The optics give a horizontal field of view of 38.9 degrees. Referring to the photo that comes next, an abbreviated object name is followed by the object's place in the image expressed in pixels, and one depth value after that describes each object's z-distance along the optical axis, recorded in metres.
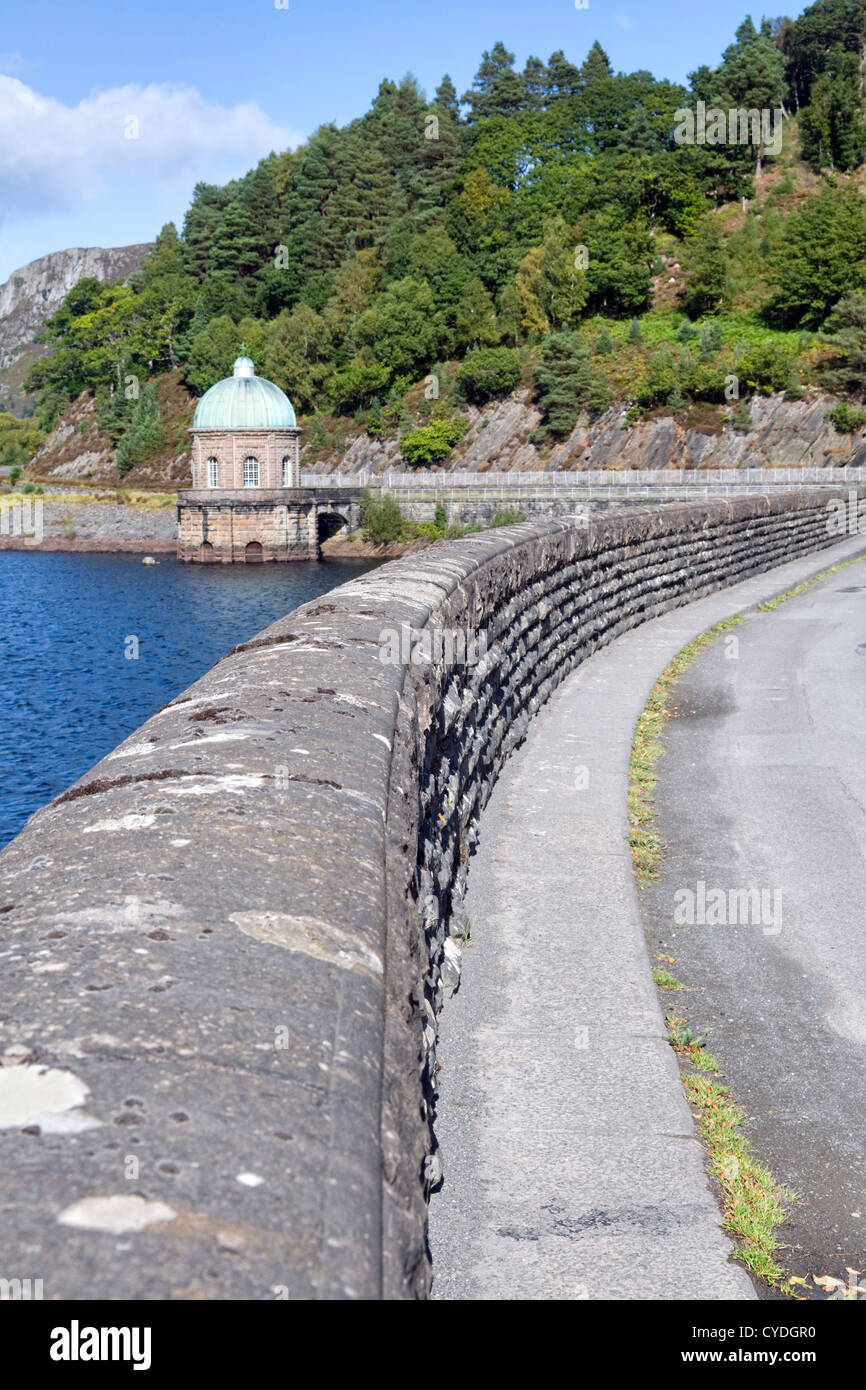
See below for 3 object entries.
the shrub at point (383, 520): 78.50
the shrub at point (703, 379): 77.56
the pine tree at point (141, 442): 114.44
